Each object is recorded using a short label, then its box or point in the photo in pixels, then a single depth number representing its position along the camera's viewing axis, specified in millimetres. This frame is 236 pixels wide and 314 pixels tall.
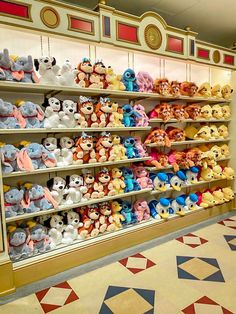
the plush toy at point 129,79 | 2705
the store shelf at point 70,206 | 2098
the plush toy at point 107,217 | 2605
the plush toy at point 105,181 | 2571
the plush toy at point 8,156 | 2008
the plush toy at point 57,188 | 2325
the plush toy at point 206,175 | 3471
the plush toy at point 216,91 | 3513
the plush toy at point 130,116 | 2754
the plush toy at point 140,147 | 2865
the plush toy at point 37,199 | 2162
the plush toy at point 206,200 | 3410
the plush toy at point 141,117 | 2820
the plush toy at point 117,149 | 2634
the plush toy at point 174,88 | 3035
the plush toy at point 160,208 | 2969
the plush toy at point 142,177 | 2889
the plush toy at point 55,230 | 2330
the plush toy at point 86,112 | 2432
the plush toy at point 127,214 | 2757
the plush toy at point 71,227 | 2393
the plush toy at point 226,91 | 3613
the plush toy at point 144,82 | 2832
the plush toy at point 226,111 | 3672
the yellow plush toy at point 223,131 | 3691
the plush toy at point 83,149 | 2402
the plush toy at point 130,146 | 2770
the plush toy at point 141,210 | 2864
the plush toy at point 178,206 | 3127
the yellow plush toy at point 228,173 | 3682
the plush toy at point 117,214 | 2668
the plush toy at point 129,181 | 2771
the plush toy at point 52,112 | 2275
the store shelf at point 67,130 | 2039
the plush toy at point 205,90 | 3408
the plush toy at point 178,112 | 3137
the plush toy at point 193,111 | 3295
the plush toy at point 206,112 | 3444
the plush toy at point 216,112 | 3564
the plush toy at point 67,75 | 2275
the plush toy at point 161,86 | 2906
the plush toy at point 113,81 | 2582
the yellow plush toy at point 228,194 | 3650
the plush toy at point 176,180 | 3127
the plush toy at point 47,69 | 2174
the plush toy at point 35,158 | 2104
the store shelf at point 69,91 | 2078
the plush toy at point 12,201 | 2057
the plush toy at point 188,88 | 3207
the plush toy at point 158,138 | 2953
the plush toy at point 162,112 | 2986
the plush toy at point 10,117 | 2017
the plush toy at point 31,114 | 2143
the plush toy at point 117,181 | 2662
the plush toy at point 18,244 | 2082
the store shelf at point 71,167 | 2062
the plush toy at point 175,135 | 3178
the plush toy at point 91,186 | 2512
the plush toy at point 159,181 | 2996
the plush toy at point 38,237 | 2217
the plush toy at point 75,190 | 2406
